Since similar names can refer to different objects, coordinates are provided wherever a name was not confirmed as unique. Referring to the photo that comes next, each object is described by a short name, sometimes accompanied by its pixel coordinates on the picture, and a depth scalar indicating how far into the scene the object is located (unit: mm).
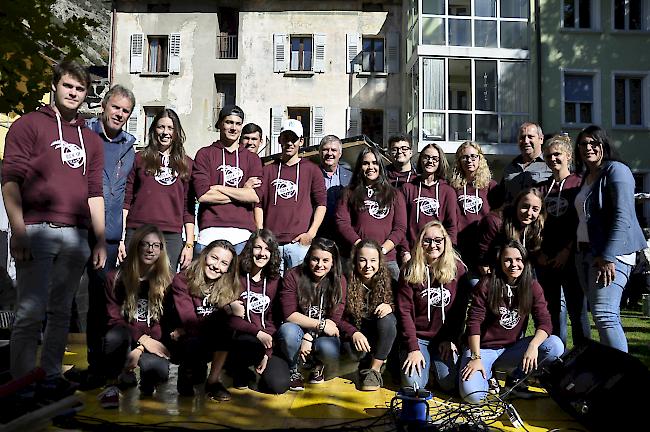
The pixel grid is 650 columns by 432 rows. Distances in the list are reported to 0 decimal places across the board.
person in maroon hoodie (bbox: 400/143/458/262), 5254
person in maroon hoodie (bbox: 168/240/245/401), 4348
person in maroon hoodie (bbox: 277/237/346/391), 4664
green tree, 4895
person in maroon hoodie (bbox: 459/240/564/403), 4344
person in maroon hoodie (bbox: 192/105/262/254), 4980
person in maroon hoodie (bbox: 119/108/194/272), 4766
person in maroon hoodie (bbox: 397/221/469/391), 4660
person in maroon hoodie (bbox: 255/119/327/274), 5223
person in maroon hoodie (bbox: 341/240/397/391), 4629
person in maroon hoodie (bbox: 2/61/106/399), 3537
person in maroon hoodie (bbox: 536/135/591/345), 4773
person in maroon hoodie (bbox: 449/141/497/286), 5289
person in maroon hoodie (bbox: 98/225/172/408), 4406
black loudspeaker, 3066
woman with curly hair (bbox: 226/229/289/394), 4414
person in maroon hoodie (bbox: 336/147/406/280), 5215
